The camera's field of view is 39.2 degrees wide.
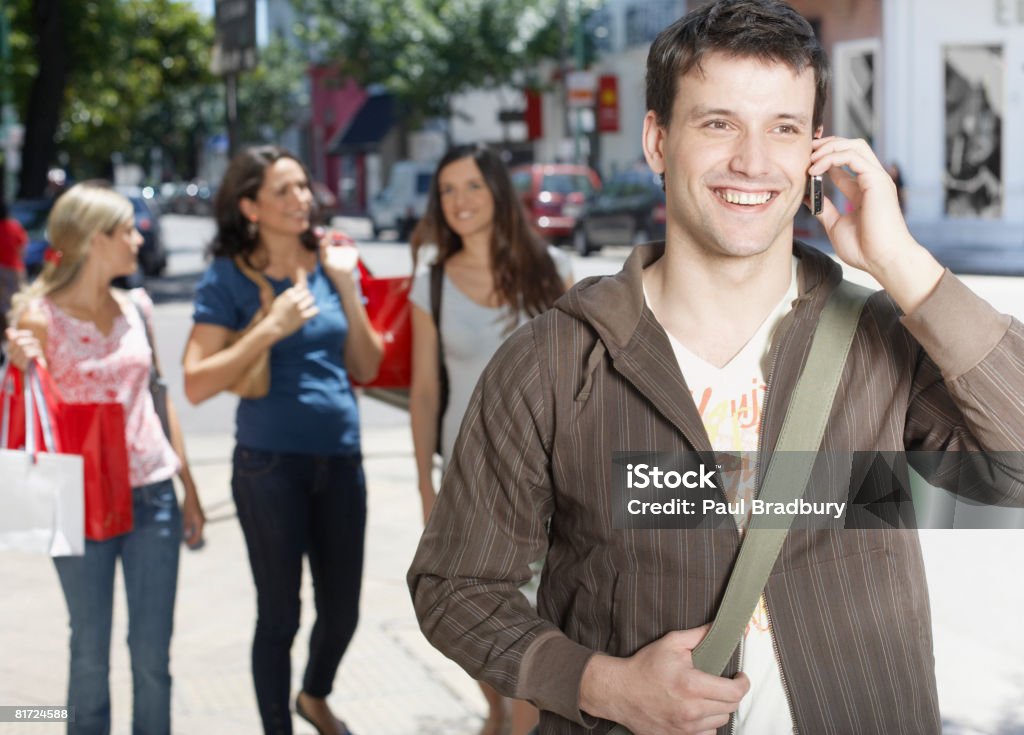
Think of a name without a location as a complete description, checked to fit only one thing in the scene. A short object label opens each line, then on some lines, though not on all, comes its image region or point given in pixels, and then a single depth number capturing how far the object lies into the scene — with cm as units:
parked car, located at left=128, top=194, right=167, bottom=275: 2453
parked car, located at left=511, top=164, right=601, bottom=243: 2759
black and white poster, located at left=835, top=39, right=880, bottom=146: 2047
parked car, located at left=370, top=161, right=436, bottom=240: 3469
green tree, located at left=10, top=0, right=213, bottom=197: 2539
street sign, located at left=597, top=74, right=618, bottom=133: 3456
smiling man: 182
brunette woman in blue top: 412
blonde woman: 382
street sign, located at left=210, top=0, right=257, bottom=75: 805
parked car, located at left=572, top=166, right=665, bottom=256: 2286
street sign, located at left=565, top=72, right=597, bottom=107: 3247
